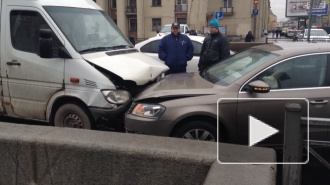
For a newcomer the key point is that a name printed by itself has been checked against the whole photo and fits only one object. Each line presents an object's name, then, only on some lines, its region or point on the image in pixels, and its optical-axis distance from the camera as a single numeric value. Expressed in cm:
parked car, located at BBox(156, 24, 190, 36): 2574
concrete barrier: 268
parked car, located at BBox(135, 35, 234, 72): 866
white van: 470
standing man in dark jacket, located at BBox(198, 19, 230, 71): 638
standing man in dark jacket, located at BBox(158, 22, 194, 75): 673
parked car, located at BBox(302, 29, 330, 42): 2403
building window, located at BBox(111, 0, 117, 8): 4716
